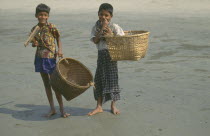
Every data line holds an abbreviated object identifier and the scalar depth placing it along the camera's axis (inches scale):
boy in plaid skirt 309.6
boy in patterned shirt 315.0
